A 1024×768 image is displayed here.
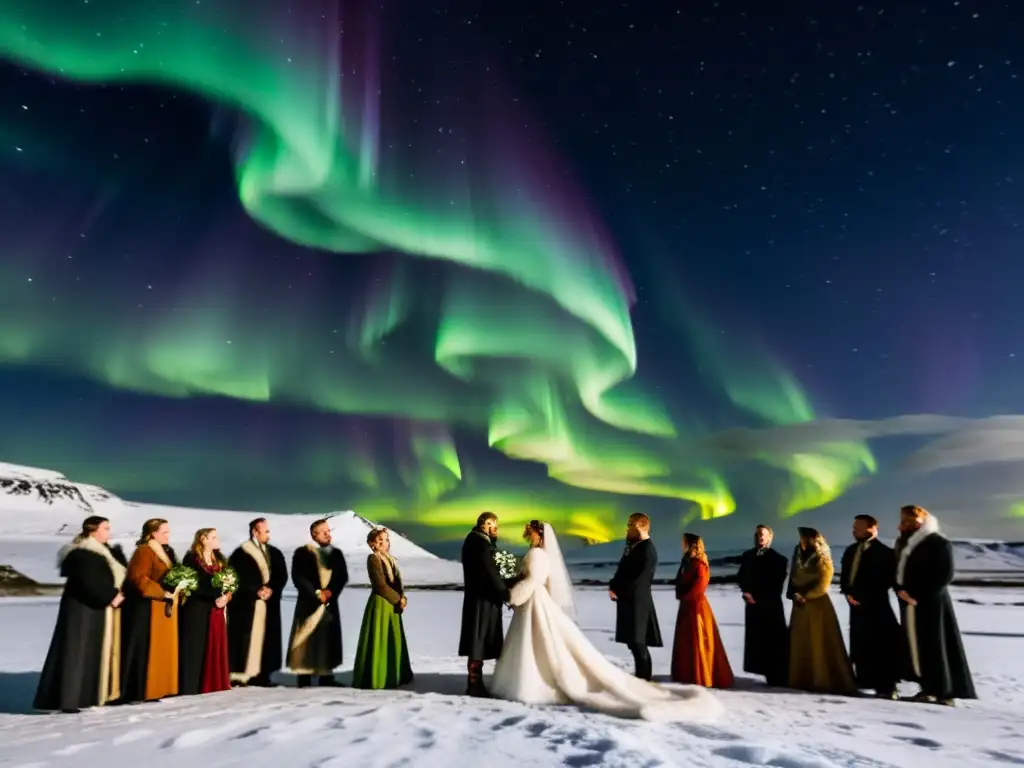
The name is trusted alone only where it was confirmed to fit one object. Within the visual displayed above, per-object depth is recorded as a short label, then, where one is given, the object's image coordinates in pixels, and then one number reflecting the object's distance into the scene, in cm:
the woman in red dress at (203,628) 929
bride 805
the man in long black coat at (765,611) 1038
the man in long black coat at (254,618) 994
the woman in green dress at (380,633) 945
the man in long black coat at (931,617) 909
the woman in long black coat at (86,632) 816
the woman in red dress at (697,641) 989
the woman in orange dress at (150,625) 871
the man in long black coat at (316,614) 984
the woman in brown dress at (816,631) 976
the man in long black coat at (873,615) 960
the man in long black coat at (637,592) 976
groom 899
